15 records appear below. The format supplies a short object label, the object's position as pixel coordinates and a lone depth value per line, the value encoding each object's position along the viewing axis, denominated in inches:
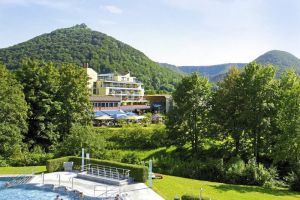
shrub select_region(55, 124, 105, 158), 1418.6
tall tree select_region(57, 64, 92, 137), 1817.7
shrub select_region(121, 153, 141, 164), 1445.9
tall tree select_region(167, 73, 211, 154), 1508.4
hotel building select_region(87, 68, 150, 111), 3821.1
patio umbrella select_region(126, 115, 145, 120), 2439.7
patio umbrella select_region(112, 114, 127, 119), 2409.9
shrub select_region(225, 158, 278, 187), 1233.4
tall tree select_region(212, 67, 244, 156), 1416.1
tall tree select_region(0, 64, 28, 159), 1514.5
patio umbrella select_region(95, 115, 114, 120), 2319.9
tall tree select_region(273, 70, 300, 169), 1203.2
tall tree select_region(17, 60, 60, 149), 1745.8
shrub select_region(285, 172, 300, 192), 1171.9
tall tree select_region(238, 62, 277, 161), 1354.6
